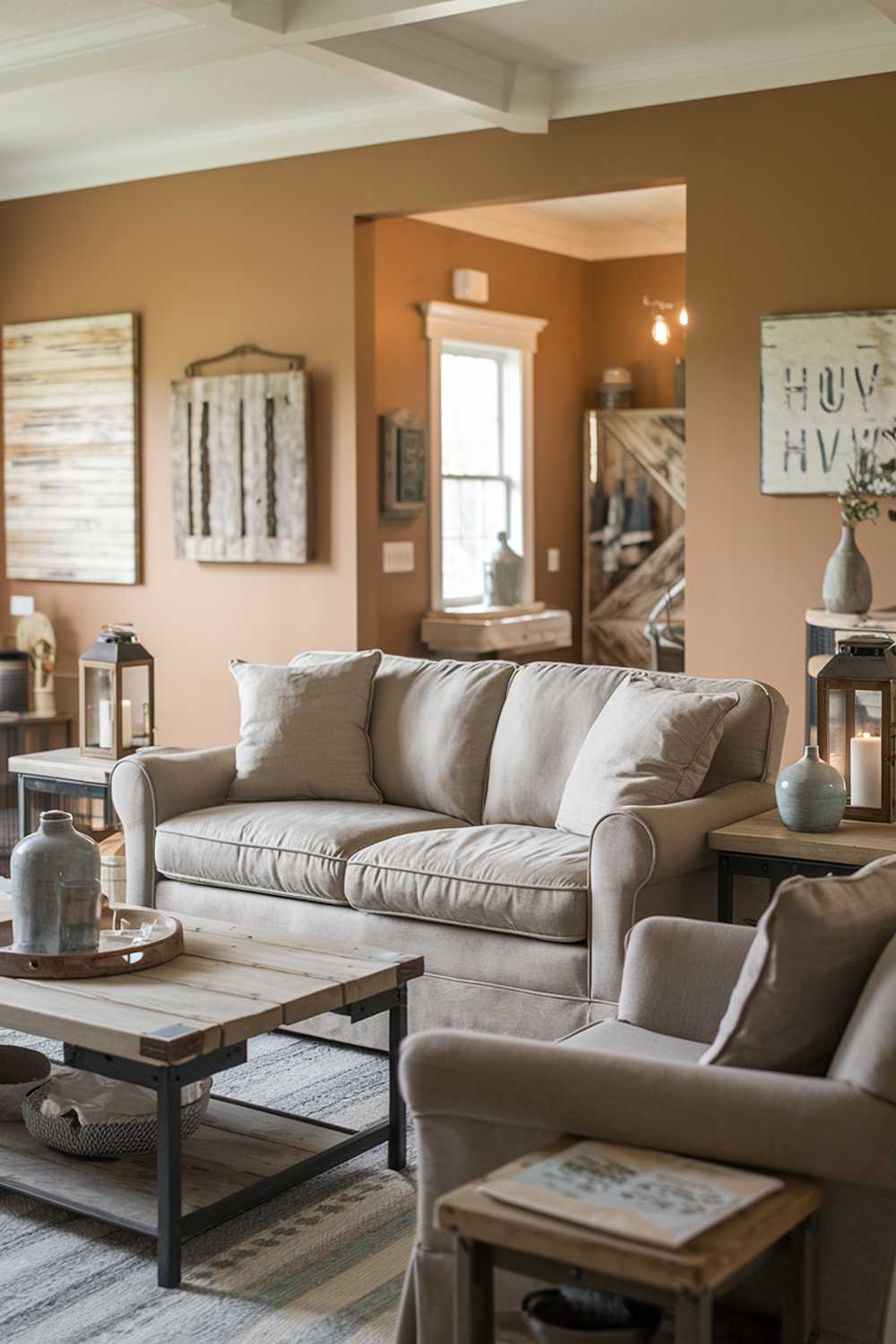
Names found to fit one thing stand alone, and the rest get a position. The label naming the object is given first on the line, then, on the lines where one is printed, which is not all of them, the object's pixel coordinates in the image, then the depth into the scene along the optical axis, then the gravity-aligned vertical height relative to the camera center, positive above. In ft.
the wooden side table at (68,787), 15.90 -2.17
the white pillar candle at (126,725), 16.44 -1.57
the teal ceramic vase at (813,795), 11.27 -1.61
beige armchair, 6.46 -2.36
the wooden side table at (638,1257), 5.73 -2.61
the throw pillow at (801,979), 6.89 -1.81
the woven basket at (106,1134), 10.10 -3.65
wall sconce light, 23.85 +4.15
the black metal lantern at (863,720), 11.60 -1.11
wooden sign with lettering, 17.20 +2.03
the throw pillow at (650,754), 12.26 -1.44
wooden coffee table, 8.86 -2.81
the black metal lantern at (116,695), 16.38 -1.26
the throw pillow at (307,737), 14.74 -1.53
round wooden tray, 9.96 -2.47
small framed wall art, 22.39 +1.63
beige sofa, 11.37 -2.20
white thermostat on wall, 24.62 +4.65
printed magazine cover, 5.91 -2.47
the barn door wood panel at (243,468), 21.47 +1.56
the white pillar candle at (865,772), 11.66 -1.50
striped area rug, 8.39 -4.04
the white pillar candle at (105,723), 16.56 -1.55
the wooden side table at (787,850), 10.91 -1.98
